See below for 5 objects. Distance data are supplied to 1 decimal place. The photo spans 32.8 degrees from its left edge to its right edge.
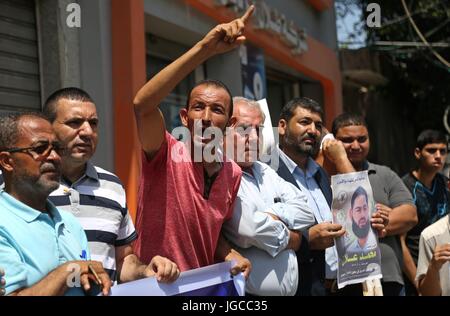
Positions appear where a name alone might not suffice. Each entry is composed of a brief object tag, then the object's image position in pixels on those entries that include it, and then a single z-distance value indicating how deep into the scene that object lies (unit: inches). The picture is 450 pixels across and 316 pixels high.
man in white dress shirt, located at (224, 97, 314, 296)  146.6
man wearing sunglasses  105.3
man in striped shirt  134.3
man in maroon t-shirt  133.5
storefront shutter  217.9
